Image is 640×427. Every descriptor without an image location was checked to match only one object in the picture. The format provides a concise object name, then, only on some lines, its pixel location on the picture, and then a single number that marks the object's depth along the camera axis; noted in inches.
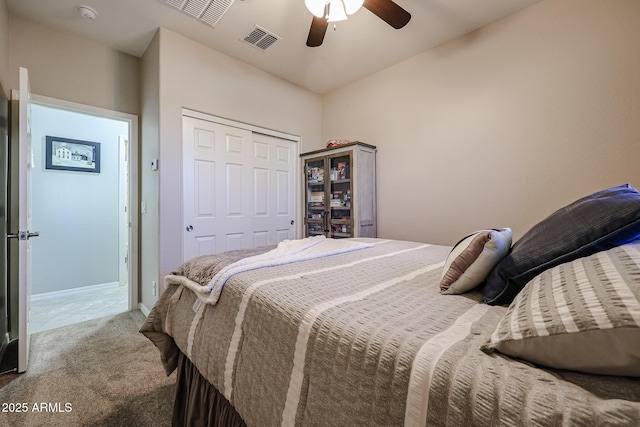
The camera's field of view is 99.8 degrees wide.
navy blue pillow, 26.0
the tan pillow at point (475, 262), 35.5
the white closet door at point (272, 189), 128.8
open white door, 67.5
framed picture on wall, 127.8
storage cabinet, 120.6
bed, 17.1
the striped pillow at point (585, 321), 16.4
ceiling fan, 70.3
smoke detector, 87.0
